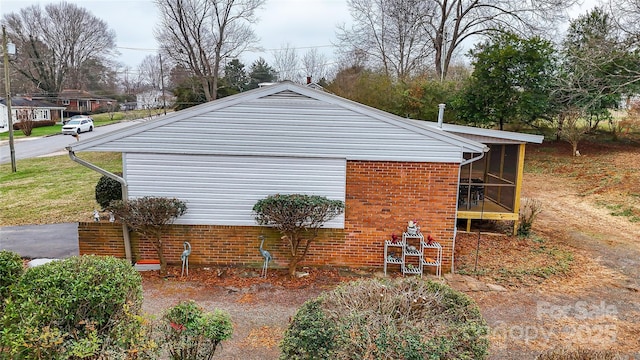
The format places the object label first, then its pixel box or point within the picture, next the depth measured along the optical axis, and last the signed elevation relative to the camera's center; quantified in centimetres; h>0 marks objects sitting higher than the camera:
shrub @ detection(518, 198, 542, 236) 1024 -222
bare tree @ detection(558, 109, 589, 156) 2020 +57
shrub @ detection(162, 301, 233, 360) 382 -201
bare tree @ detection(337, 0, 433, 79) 2684 +715
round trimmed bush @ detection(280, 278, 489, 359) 317 -169
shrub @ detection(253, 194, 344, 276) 707 -153
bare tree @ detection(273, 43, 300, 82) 4150 +743
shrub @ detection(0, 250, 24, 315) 405 -161
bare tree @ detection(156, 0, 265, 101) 2756 +689
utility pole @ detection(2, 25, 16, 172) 1723 +138
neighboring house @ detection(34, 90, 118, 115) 4553 +298
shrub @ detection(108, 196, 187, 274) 694 -157
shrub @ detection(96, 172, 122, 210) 1097 -189
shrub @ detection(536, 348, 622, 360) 336 -190
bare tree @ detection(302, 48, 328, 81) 4150 +743
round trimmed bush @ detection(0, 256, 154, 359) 331 -175
